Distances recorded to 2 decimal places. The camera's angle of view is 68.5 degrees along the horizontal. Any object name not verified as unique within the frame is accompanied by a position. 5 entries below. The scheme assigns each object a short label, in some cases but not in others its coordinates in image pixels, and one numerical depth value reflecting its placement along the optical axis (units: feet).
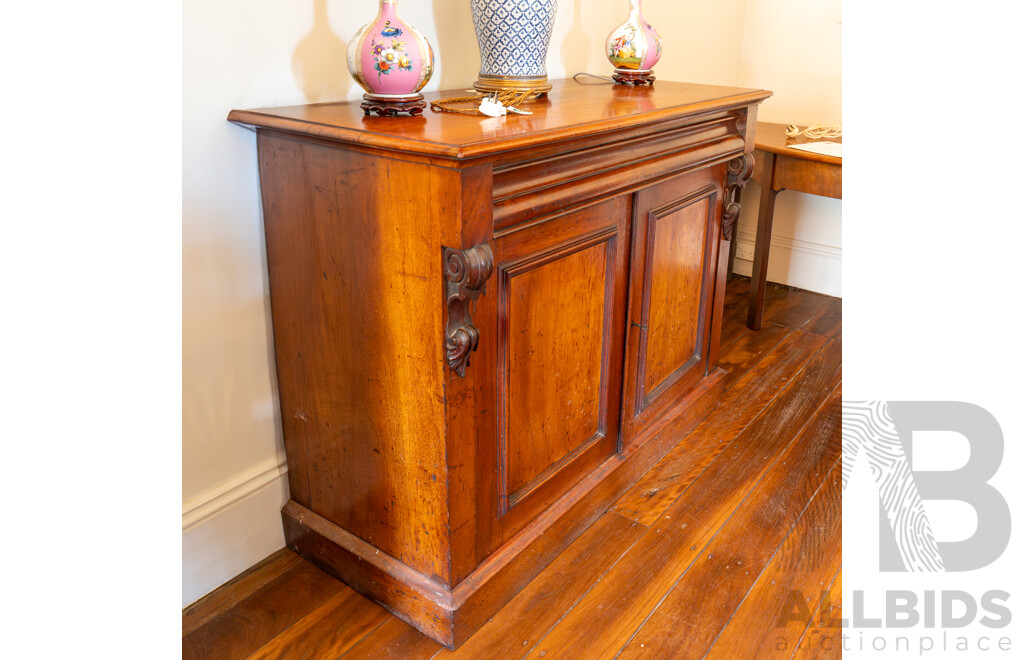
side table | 8.67
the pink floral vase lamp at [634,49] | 6.56
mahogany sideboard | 4.08
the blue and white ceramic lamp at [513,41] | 5.29
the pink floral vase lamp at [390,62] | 4.38
